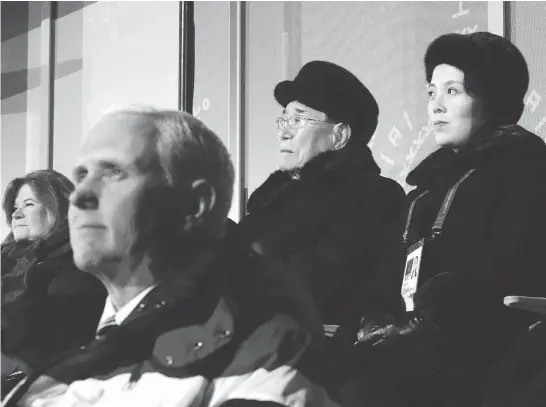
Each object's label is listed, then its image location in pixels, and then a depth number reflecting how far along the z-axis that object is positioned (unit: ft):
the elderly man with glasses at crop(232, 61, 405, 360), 18.29
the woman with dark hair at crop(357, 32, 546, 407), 17.32
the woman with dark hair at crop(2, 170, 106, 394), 16.11
